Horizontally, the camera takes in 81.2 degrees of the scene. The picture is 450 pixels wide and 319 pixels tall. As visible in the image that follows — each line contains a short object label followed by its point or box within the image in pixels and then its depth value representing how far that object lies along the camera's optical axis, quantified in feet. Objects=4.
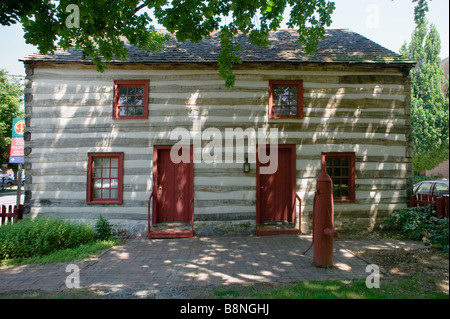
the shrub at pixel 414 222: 23.63
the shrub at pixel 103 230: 25.70
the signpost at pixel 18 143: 26.35
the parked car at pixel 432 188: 31.83
